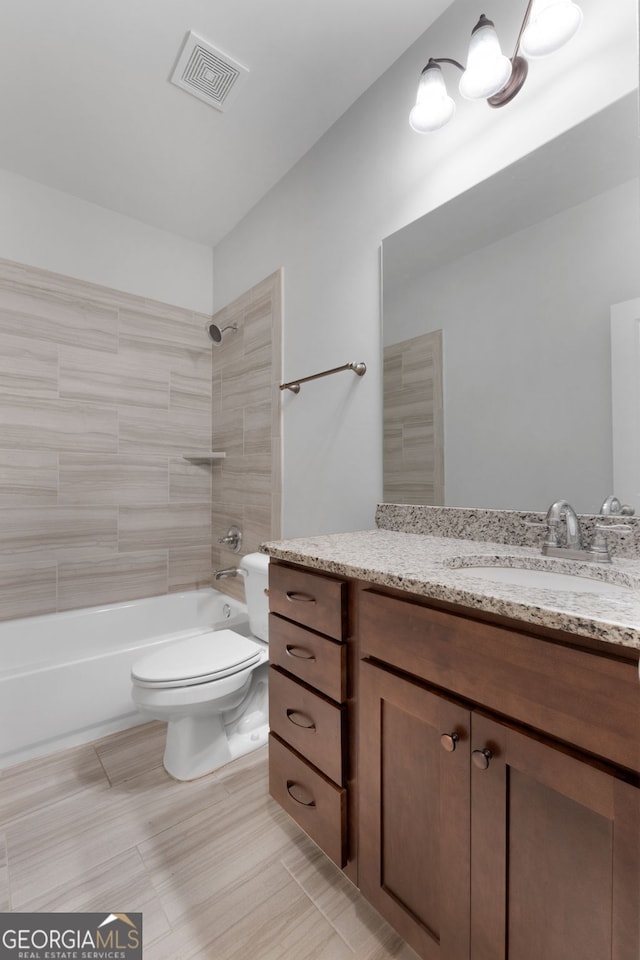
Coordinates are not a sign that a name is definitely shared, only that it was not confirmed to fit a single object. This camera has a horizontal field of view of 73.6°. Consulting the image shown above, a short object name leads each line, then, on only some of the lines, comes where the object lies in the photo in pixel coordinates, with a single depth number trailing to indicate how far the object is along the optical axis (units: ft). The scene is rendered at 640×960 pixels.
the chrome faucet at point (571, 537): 3.24
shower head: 8.31
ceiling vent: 4.90
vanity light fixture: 3.25
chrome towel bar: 5.41
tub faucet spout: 7.51
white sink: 2.97
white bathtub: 5.42
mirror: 3.46
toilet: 4.80
